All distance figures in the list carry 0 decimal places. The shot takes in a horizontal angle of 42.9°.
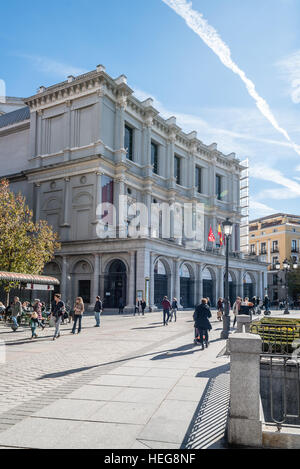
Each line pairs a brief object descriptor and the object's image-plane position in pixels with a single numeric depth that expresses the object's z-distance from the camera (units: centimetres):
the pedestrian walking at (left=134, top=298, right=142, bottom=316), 3184
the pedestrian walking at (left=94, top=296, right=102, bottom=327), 2023
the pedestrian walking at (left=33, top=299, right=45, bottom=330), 1719
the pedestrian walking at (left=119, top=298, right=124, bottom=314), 3345
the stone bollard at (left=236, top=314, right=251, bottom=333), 1209
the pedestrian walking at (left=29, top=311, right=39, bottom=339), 1508
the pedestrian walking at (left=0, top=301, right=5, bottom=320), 2014
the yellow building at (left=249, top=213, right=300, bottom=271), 7569
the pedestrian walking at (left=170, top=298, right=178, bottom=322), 2588
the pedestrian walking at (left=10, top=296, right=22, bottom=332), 1772
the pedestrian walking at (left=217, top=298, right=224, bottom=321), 2597
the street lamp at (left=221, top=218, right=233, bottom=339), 1611
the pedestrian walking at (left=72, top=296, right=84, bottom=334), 1688
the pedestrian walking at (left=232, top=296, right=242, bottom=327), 2053
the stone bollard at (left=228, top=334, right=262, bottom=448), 484
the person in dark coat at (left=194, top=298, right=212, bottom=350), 1302
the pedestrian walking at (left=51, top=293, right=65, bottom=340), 1520
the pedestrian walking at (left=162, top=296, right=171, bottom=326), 2228
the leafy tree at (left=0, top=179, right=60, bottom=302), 2670
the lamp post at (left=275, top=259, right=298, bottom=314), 3234
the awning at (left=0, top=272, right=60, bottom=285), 2113
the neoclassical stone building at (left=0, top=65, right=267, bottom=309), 3666
